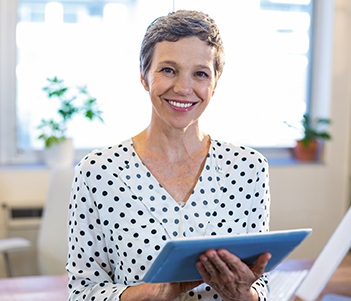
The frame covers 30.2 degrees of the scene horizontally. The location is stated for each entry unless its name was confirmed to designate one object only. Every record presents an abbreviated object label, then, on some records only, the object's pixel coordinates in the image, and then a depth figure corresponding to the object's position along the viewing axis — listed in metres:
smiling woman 1.44
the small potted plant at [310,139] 3.94
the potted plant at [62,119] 3.47
